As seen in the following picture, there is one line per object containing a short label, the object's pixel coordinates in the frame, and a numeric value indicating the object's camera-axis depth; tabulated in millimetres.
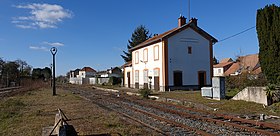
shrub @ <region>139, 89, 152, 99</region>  17067
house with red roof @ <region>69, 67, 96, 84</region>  59583
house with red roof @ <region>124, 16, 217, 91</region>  22693
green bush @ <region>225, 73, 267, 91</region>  13894
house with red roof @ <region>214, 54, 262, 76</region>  45698
